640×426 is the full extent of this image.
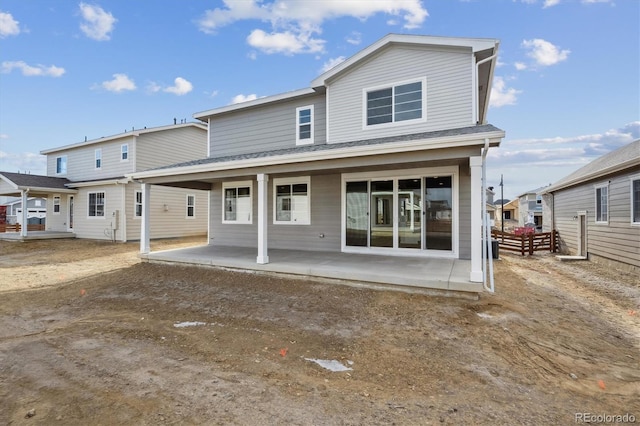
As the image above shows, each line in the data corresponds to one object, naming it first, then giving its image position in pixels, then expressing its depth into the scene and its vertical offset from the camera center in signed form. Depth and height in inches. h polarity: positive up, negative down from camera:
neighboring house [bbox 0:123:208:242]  641.0 +60.7
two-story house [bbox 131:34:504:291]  305.9 +55.2
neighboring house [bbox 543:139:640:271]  358.0 +10.8
